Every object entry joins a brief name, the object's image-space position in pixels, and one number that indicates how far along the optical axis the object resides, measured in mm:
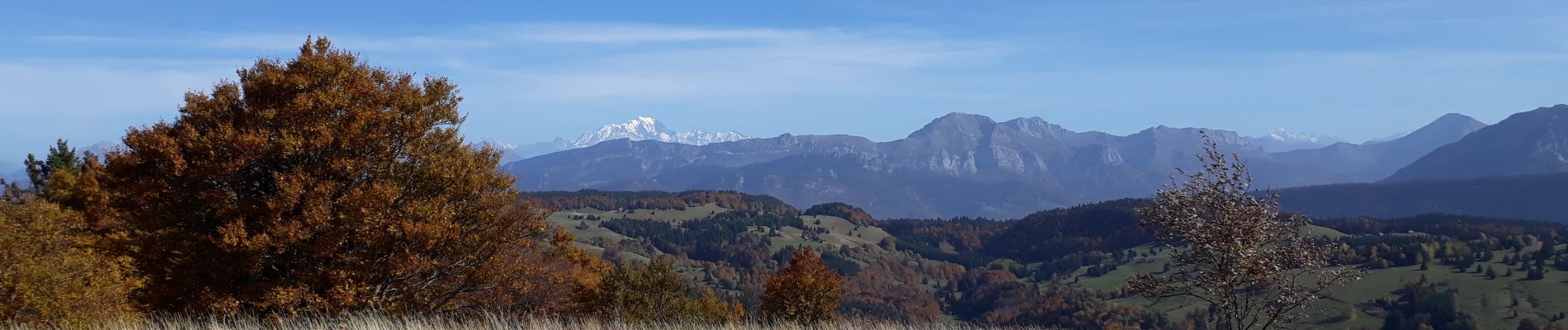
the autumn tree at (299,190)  19906
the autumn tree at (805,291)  52906
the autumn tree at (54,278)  22453
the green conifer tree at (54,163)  68750
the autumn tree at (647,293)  52312
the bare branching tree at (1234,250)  15398
